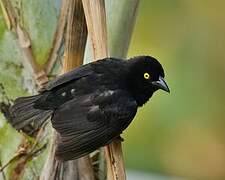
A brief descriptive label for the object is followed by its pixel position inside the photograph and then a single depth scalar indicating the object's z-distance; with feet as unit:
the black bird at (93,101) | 20.43
